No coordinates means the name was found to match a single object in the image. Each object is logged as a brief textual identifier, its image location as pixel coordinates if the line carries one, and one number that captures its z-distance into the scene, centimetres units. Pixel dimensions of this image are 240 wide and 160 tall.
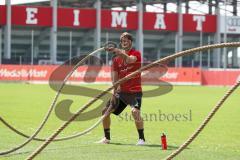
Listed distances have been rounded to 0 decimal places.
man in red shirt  1201
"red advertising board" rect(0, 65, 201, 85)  5047
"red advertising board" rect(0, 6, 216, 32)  6650
